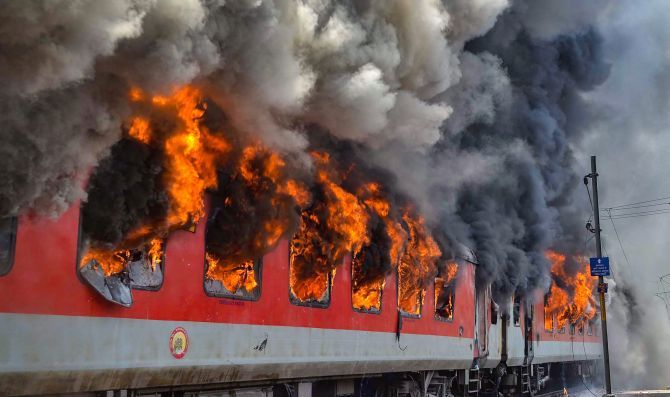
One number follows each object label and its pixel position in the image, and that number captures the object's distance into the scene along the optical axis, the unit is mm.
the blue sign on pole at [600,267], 19886
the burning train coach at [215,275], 5512
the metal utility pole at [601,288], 20547
